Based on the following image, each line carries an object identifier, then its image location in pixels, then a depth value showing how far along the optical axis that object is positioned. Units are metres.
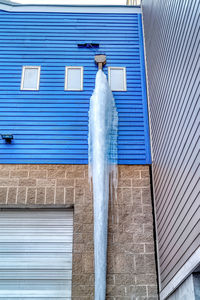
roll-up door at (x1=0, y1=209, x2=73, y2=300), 8.12
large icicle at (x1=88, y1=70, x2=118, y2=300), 8.02
